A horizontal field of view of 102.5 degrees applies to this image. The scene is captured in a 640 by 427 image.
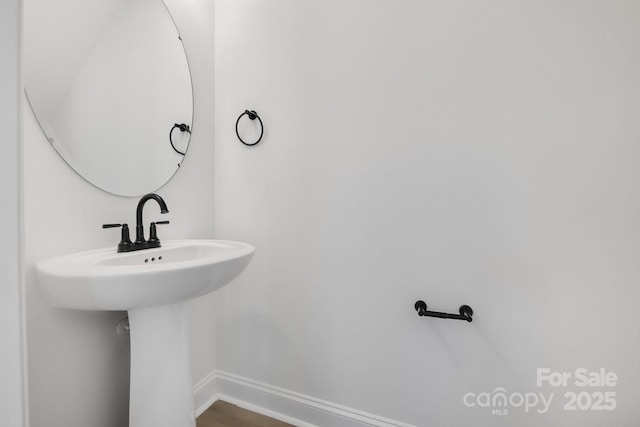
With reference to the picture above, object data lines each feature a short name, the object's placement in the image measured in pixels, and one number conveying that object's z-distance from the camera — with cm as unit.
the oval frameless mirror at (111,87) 83
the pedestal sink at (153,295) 63
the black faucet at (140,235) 92
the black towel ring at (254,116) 132
